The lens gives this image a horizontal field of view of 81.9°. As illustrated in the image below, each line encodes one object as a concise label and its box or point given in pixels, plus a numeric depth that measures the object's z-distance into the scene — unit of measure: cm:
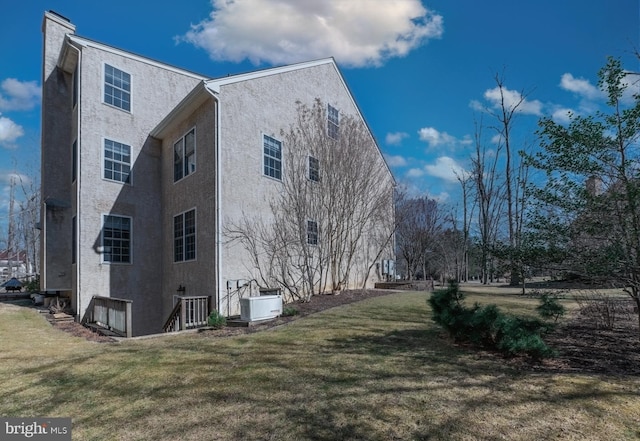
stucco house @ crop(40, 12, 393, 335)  1134
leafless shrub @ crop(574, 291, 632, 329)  744
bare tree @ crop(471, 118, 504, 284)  2856
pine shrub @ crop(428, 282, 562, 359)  511
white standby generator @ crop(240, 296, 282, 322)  944
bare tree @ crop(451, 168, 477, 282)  3278
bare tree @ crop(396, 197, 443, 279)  2888
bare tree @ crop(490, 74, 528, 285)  2205
